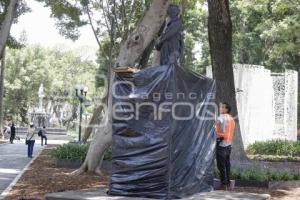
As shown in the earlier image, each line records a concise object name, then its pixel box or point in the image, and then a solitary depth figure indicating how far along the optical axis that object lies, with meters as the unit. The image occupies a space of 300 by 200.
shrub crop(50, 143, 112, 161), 16.85
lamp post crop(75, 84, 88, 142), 32.40
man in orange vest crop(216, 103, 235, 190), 11.06
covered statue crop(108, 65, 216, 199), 9.24
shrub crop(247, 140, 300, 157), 23.11
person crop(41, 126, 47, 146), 32.78
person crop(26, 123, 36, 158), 21.16
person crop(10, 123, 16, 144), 33.27
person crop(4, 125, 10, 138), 43.40
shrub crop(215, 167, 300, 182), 12.16
